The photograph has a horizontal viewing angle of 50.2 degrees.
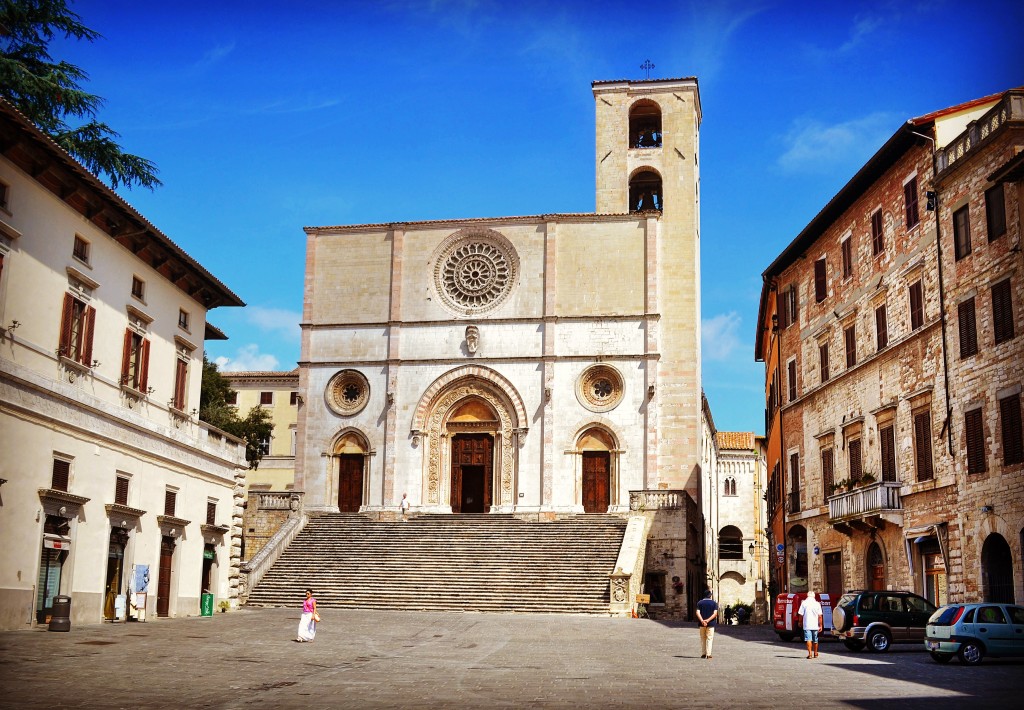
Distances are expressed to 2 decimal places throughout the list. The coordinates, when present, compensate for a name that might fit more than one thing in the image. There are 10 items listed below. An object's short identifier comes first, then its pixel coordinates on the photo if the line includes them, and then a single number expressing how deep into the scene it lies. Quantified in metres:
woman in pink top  21.77
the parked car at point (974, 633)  19.83
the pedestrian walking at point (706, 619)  20.17
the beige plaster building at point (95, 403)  21.44
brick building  25.00
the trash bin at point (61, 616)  21.62
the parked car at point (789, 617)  26.53
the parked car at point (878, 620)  23.41
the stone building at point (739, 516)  76.69
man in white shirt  20.66
